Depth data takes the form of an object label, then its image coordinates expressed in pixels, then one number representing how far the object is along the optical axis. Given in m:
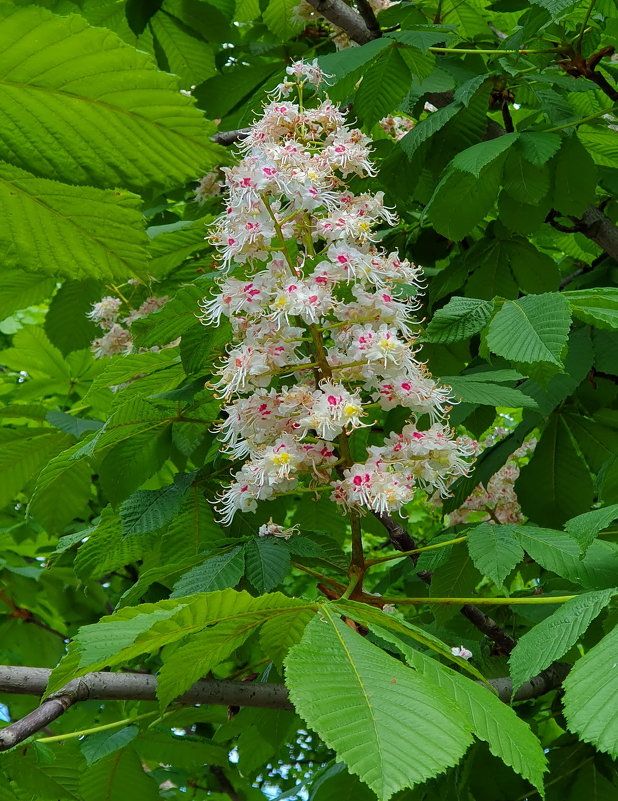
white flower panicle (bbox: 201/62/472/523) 0.88
